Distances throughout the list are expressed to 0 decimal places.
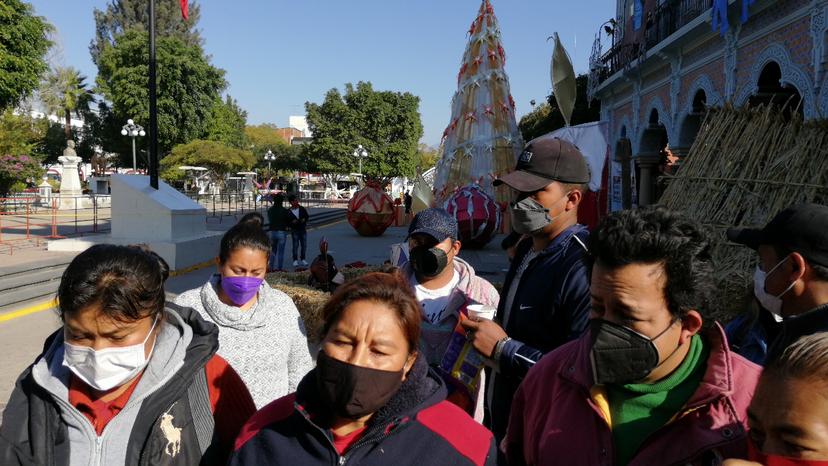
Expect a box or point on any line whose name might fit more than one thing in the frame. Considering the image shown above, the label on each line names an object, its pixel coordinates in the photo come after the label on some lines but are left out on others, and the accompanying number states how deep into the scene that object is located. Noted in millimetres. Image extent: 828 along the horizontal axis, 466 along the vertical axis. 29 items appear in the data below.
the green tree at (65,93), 55156
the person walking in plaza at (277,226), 11838
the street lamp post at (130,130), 33153
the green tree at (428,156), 89438
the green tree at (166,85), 43594
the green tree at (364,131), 54938
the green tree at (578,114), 29511
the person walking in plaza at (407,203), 27695
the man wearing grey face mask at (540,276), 2223
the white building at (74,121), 73900
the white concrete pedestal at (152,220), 12180
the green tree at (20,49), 16469
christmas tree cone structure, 15133
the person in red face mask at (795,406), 1185
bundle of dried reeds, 5738
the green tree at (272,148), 67000
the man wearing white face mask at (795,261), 2295
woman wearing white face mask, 1774
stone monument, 33062
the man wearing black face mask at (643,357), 1611
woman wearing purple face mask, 2836
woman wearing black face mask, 1614
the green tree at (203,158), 40688
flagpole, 12617
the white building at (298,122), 140138
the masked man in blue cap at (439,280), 2971
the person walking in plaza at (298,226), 12748
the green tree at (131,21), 54844
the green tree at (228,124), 50375
